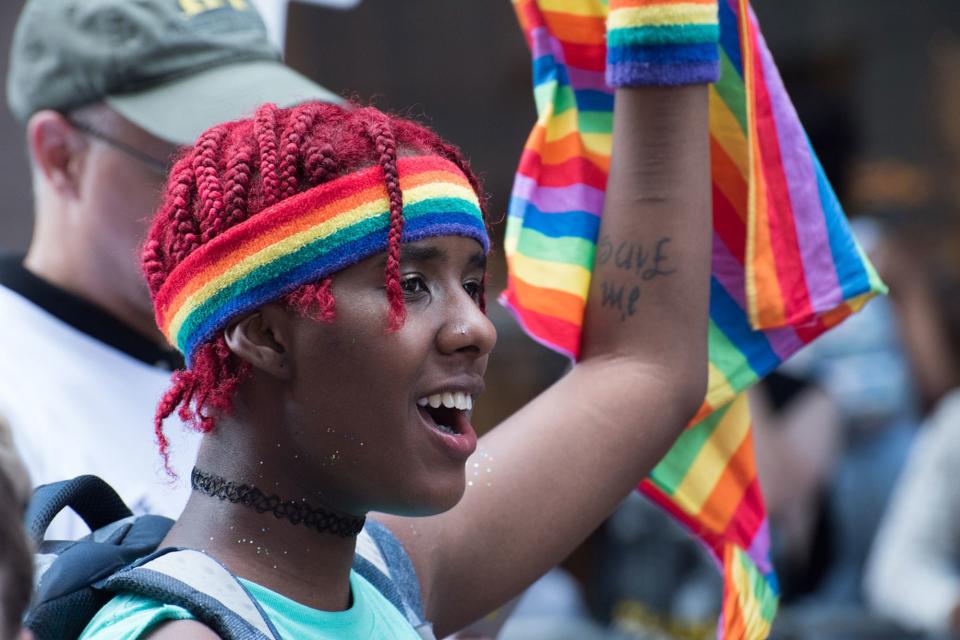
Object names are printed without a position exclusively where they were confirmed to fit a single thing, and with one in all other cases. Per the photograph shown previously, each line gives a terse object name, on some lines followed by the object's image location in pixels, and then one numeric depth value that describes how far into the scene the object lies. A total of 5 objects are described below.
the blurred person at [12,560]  2.69
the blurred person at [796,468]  10.77
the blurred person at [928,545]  9.52
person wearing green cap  5.34
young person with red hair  3.61
